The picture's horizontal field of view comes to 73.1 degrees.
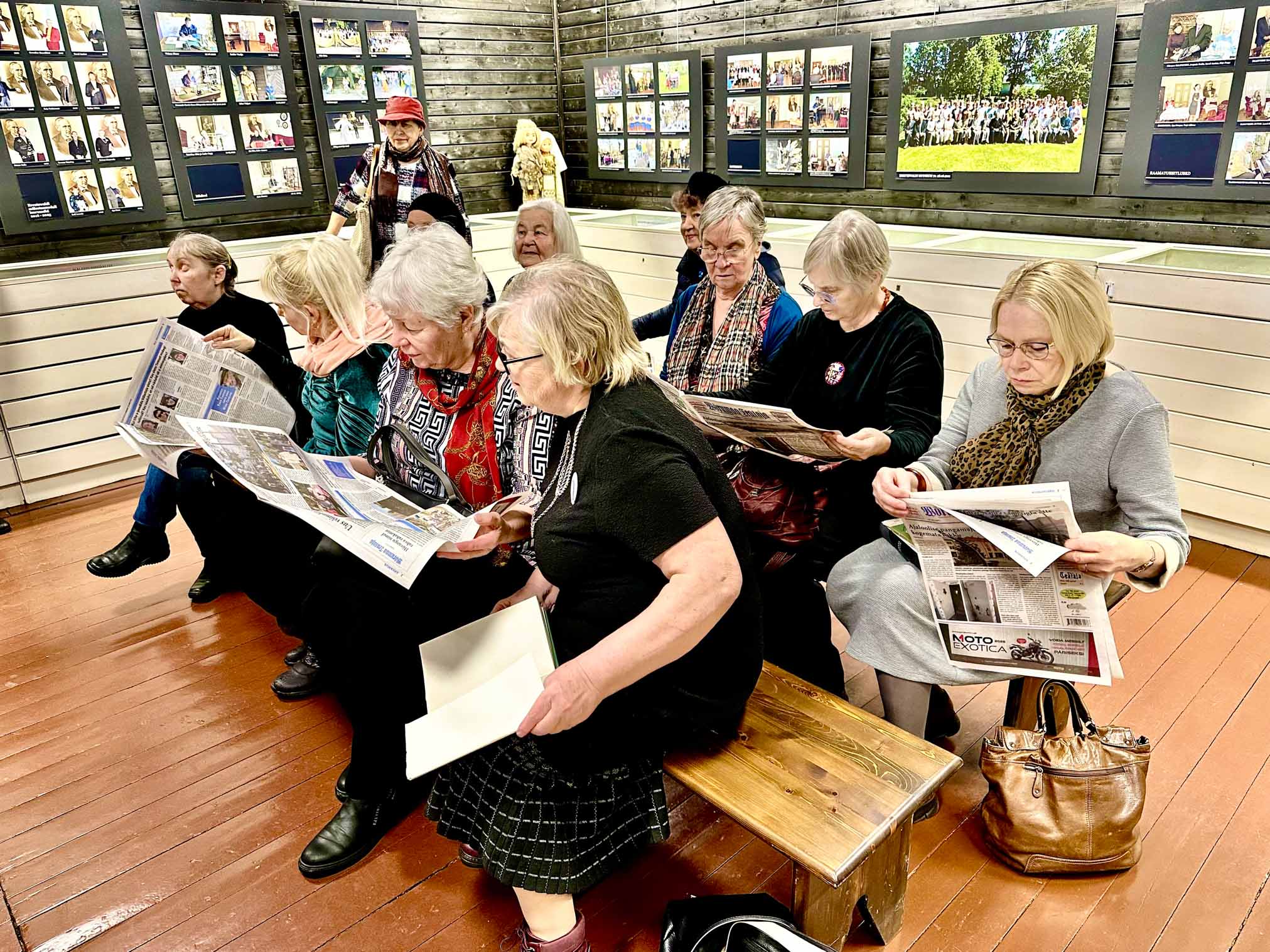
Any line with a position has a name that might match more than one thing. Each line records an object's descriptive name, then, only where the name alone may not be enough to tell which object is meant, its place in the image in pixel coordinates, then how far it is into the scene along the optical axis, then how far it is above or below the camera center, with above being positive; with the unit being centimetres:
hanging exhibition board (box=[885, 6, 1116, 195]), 408 +21
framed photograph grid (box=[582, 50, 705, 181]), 592 +34
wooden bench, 154 -114
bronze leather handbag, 188 -136
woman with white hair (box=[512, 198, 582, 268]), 380 -26
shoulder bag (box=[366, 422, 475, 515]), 218 -73
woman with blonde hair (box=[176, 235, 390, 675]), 259 -65
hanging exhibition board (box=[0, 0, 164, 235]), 466 +40
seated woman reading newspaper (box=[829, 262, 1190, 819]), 181 -68
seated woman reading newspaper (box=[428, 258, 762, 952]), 148 -76
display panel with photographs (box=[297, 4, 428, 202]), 572 +73
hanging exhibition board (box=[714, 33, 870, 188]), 502 +27
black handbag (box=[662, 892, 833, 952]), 157 -139
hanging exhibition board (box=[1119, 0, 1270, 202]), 359 +13
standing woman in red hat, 447 +1
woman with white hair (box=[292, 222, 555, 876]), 210 -91
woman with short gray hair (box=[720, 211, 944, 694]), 235 -66
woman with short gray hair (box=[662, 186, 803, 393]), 283 -46
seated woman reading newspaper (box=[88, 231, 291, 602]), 329 -50
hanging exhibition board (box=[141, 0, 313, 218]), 516 +50
